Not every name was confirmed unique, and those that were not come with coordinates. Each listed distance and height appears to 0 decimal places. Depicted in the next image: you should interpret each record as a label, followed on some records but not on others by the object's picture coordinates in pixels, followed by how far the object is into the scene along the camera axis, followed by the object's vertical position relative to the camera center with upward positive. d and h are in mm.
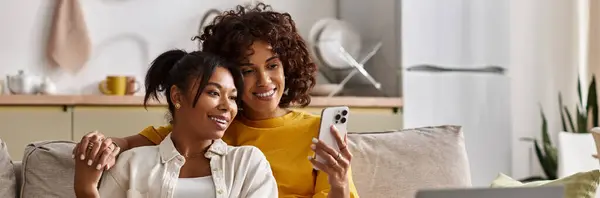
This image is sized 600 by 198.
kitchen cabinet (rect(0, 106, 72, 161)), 4270 -125
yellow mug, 4594 +59
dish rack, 5145 +191
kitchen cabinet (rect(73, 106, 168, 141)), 4398 -104
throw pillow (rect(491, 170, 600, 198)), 2582 -243
